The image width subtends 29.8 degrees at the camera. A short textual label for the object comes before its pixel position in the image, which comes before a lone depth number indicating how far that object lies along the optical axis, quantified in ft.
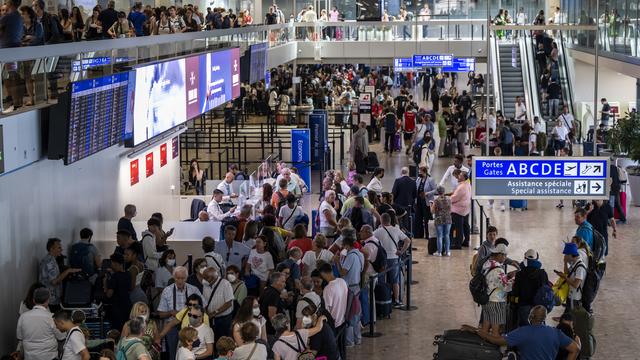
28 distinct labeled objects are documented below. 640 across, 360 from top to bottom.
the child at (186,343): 32.48
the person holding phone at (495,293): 44.86
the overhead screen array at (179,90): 55.01
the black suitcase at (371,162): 94.38
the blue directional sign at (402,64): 134.00
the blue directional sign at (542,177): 48.93
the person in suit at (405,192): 67.72
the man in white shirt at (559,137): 94.61
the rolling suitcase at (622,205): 73.97
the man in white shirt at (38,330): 37.01
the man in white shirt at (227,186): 65.26
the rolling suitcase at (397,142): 108.58
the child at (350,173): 72.69
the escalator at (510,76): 122.93
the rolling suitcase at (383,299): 50.67
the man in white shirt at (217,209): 59.77
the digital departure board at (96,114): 44.39
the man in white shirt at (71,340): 34.42
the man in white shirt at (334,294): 41.68
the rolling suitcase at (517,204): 78.12
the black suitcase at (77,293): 43.42
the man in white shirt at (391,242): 52.16
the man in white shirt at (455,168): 69.56
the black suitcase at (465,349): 40.42
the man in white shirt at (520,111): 113.29
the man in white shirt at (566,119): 103.90
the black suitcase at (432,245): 64.80
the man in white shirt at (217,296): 40.70
